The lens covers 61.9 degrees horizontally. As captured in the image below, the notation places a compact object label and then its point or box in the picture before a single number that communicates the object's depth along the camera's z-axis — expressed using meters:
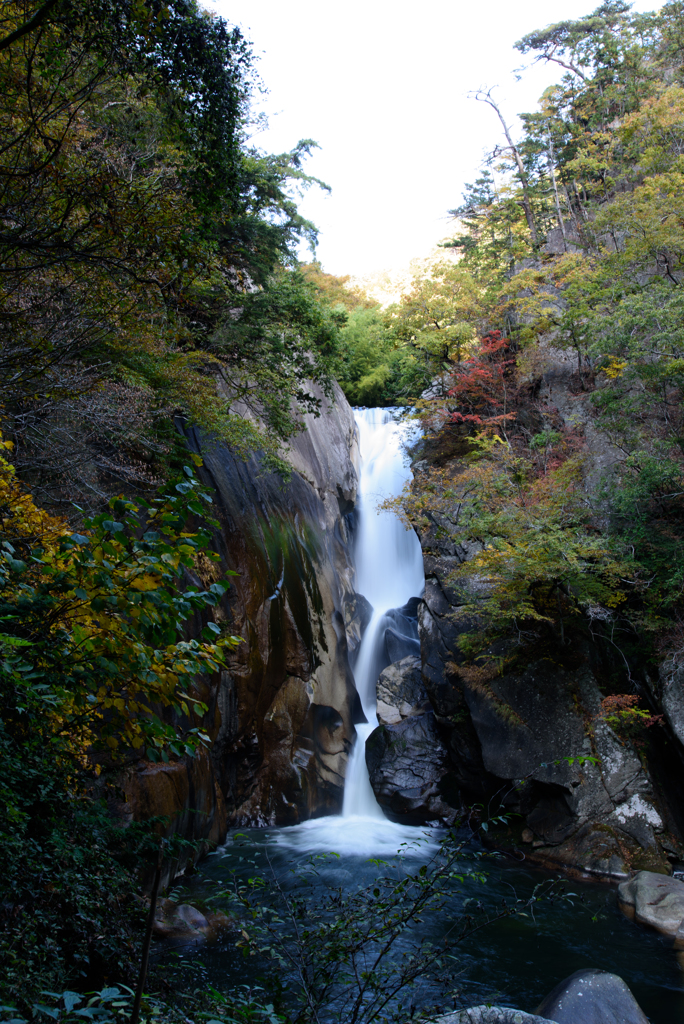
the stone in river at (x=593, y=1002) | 5.05
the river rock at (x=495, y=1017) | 4.12
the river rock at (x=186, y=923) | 6.32
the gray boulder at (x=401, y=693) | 13.70
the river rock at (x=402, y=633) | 15.73
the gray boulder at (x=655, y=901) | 7.25
